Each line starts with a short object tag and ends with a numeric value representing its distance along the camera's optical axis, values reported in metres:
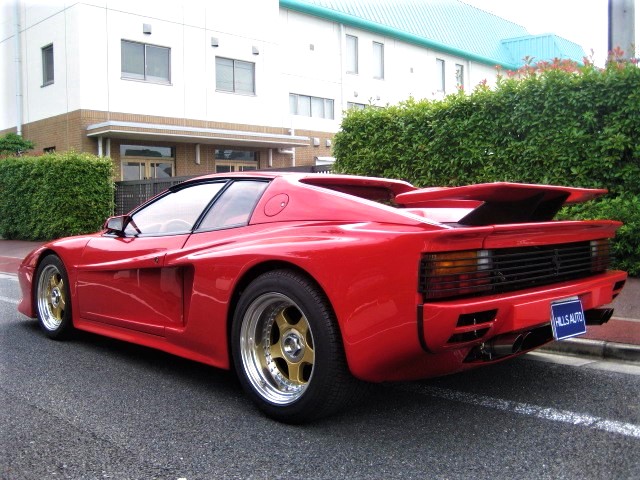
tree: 19.62
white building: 19.31
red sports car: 2.98
